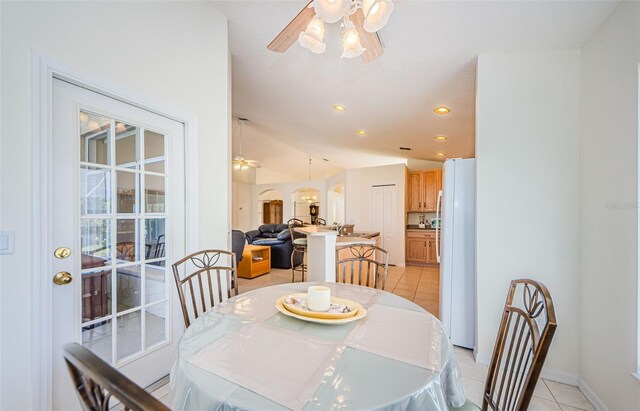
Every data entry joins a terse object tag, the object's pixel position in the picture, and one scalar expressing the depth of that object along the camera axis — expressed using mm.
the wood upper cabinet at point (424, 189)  6199
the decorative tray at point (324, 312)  1125
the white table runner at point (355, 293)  1407
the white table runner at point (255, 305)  1208
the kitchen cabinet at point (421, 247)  6031
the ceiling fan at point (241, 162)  5916
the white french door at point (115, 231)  1400
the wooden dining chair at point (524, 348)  812
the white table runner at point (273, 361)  722
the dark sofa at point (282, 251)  5570
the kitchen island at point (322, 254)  3402
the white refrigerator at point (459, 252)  2438
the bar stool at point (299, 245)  4461
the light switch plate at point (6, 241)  1153
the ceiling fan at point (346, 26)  1232
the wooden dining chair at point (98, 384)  428
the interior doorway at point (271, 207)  12180
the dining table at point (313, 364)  702
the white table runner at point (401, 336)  887
